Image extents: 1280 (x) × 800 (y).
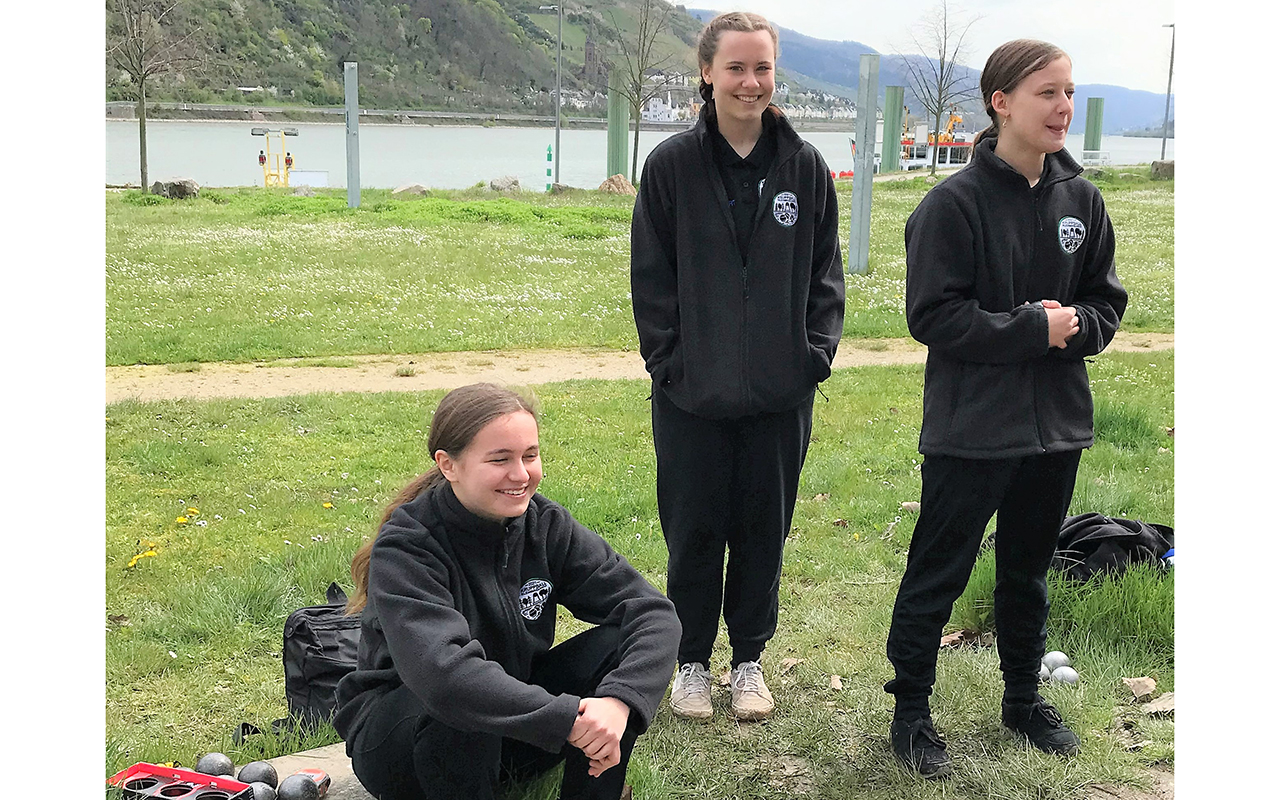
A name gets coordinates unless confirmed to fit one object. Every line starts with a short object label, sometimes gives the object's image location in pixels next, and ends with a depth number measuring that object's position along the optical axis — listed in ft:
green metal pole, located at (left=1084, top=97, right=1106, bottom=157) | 149.28
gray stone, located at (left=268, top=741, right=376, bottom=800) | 9.30
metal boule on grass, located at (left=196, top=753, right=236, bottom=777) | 9.38
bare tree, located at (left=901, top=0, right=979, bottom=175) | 126.72
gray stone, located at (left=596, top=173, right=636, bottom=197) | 97.60
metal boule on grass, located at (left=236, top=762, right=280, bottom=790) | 9.23
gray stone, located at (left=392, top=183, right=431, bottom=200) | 95.95
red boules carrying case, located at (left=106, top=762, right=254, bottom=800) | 8.64
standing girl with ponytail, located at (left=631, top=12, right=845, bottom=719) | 10.58
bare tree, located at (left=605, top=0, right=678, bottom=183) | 123.95
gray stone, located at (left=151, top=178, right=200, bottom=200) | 84.69
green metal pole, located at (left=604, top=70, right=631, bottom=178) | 103.65
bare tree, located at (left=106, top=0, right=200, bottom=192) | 109.29
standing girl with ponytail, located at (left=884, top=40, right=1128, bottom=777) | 9.60
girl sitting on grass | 7.73
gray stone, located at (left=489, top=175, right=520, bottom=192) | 104.53
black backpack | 10.96
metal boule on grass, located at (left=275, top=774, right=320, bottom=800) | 8.97
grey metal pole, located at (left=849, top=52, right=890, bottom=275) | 48.34
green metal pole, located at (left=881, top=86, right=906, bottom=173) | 128.39
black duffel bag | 13.85
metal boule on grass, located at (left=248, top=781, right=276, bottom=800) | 8.80
